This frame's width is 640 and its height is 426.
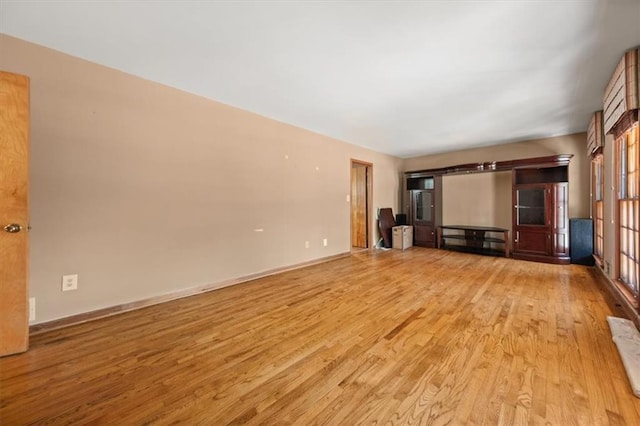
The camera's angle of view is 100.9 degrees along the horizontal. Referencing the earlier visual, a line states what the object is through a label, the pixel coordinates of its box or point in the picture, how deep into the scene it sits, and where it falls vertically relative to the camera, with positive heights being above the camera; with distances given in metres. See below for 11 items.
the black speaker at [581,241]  4.53 -0.51
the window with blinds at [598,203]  3.98 +0.13
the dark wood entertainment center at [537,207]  4.70 +0.10
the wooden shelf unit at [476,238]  5.39 -0.57
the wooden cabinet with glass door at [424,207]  6.43 +0.14
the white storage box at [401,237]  6.25 -0.58
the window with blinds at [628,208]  2.43 +0.04
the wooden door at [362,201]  6.28 +0.27
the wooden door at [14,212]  1.86 +0.02
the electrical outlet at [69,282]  2.31 -0.60
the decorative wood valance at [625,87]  2.15 +1.08
